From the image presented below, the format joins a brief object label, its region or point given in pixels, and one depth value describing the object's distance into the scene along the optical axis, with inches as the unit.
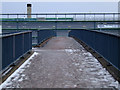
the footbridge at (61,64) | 269.6
